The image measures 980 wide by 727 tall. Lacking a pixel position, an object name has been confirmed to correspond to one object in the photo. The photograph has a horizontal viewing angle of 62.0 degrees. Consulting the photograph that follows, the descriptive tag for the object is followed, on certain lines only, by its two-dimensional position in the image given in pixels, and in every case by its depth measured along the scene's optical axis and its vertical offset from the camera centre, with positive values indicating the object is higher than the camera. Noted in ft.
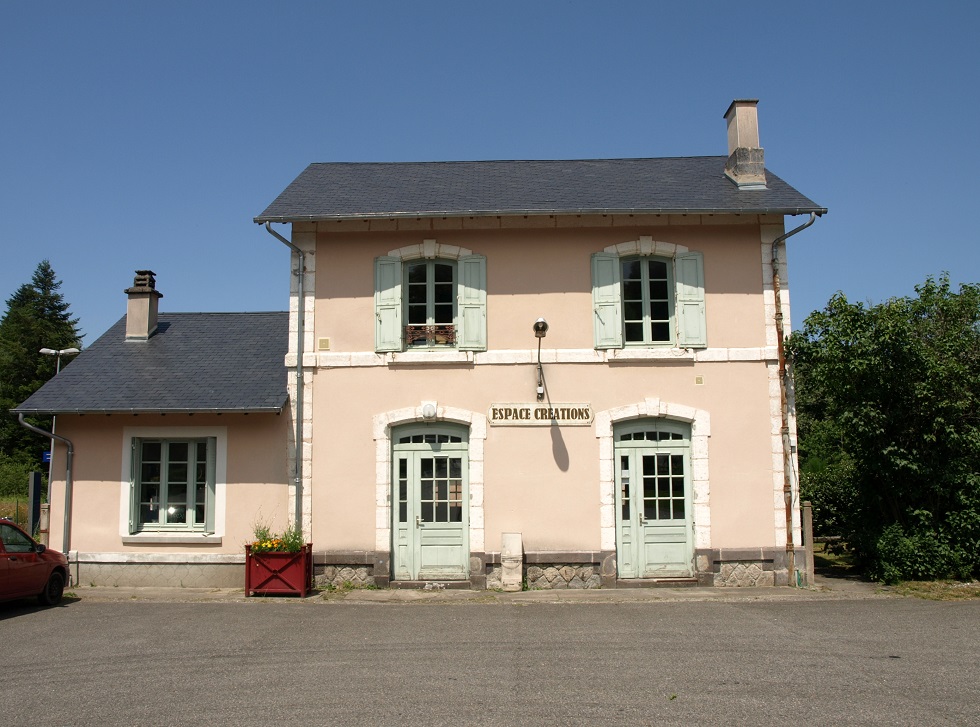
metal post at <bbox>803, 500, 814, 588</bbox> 34.47 -2.87
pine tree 135.40 +20.58
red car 30.17 -3.43
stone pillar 34.78 -3.82
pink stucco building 35.78 +2.83
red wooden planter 34.30 -4.07
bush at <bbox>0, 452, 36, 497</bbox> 111.14 +0.37
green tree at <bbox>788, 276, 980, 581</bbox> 34.78 +2.62
